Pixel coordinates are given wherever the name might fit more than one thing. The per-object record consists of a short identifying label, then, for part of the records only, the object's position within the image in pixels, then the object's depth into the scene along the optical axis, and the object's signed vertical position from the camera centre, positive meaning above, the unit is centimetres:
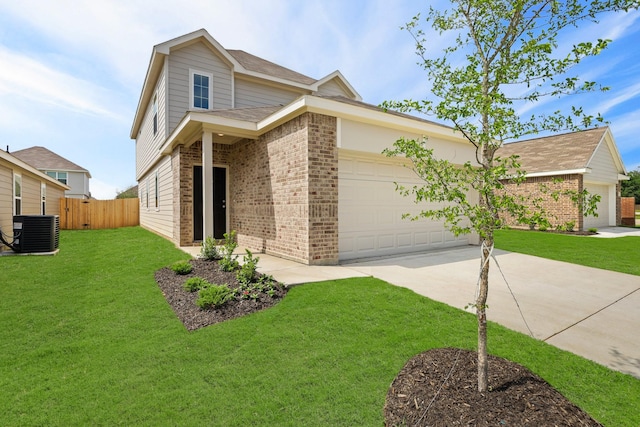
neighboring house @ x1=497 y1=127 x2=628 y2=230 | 1463 +232
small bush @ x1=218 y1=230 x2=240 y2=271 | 558 -100
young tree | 211 +92
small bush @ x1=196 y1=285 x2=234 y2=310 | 396 -119
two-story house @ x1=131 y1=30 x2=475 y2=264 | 632 +118
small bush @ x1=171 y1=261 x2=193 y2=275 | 568 -112
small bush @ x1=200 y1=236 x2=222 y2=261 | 668 -93
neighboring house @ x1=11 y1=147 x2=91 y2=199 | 2533 +360
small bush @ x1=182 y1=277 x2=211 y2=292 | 471 -119
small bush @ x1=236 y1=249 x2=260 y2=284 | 470 -102
